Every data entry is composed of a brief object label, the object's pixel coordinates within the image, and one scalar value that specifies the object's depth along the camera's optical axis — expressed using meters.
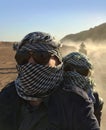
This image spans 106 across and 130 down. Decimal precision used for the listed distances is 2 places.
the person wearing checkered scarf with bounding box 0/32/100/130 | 0.90
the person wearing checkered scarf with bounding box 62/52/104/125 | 1.31
